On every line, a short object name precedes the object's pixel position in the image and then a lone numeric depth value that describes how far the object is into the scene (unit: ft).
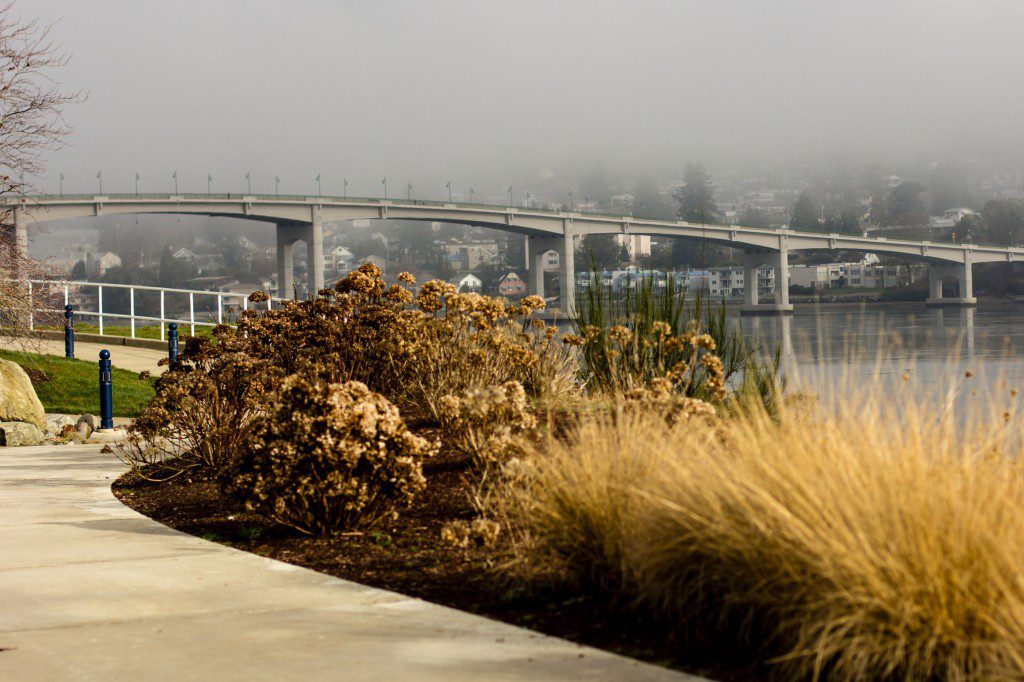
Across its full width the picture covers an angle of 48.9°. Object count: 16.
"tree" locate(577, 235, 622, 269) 418.92
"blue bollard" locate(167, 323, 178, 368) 69.00
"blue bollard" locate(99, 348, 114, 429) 51.49
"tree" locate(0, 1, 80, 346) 61.77
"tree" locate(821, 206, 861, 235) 580.30
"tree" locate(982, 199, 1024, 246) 571.28
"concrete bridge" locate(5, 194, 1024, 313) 262.88
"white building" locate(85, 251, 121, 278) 614.05
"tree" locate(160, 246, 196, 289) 496.23
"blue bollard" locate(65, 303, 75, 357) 79.41
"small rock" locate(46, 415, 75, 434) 52.86
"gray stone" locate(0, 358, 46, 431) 49.84
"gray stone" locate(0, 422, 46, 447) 48.83
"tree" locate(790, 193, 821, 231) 613.93
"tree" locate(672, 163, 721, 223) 627.05
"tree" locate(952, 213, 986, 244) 587.68
